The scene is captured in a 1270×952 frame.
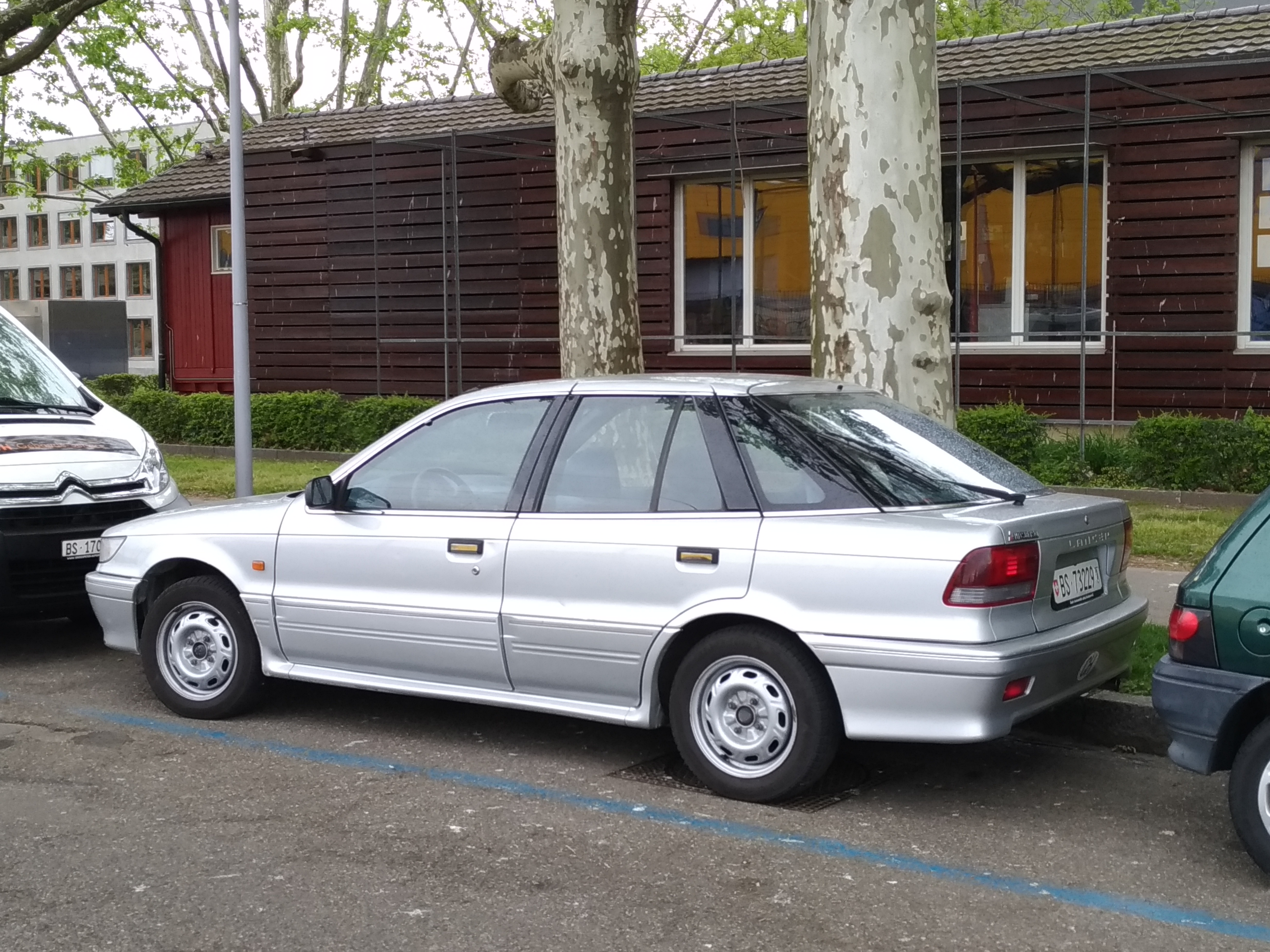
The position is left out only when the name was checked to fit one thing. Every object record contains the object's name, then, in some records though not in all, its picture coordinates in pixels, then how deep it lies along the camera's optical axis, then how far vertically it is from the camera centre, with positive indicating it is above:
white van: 7.80 -0.52
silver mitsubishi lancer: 5.08 -0.70
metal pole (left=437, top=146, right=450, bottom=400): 18.64 +1.16
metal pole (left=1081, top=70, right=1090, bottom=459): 13.61 +1.58
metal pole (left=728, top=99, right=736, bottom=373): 16.56 +1.48
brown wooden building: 15.43 +1.98
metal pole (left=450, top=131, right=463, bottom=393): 17.69 +1.04
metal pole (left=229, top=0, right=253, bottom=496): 13.11 +0.93
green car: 4.52 -0.88
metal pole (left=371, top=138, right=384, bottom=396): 19.38 +2.20
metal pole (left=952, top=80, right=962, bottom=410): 14.83 +0.90
